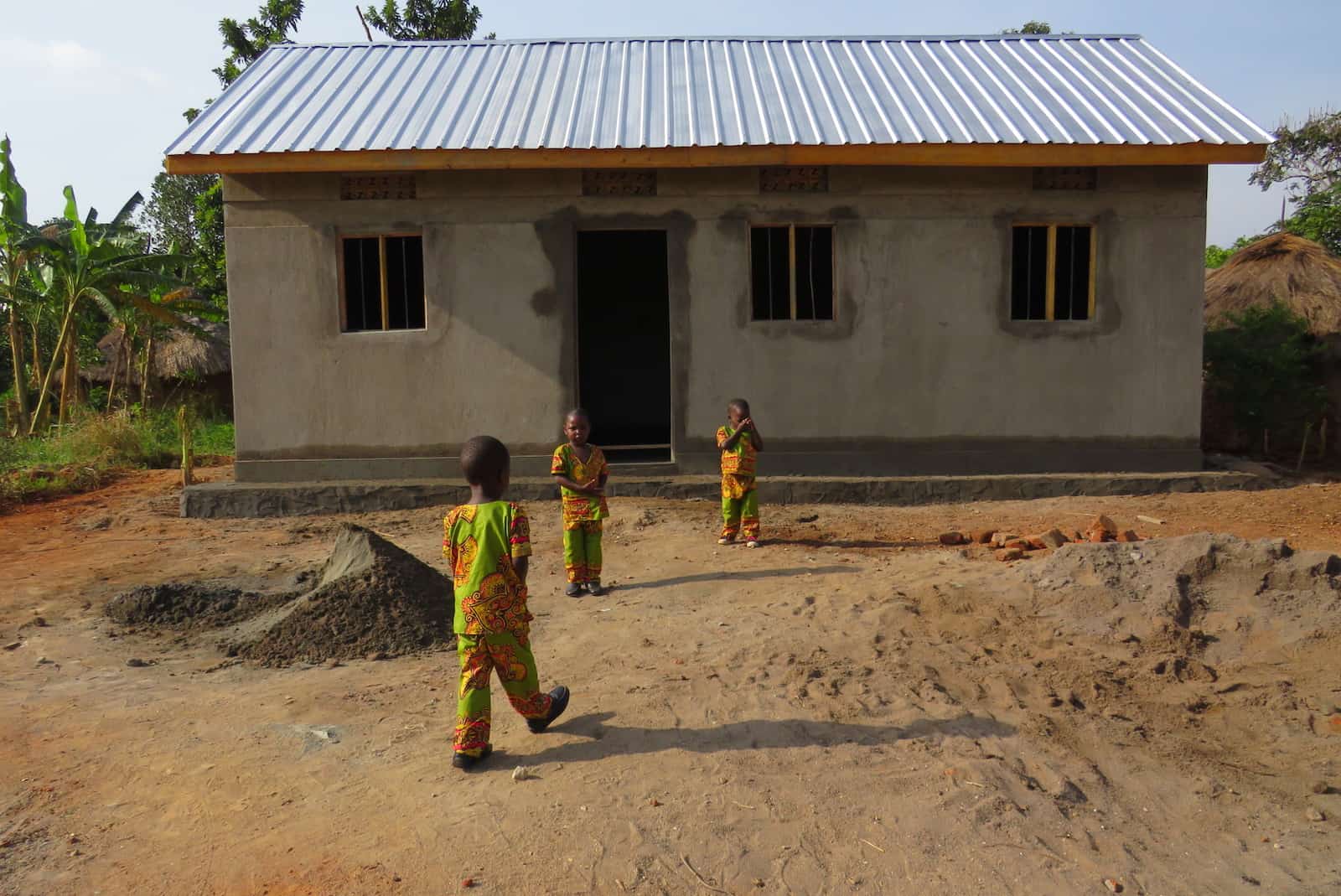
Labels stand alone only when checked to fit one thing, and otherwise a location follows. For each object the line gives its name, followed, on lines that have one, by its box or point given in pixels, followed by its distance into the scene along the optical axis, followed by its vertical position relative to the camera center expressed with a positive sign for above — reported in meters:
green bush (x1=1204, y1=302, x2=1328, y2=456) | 10.72 +0.09
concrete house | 9.17 +0.86
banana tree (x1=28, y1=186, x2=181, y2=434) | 13.19 +1.62
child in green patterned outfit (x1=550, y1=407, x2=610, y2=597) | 6.02 -0.71
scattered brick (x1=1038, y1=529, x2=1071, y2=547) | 6.70 -1.06
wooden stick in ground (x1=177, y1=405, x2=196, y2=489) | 10.15 -0.63
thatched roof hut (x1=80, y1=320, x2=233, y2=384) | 16.91 +0.57
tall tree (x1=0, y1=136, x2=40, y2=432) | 12.78 +1.87
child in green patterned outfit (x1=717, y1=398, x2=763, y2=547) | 7.01 -0.66
